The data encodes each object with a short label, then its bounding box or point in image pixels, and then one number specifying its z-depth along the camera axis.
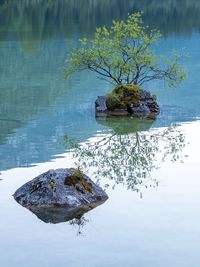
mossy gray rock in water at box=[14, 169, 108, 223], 19.61
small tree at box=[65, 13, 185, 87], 37.25
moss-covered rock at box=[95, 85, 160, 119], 36.75
